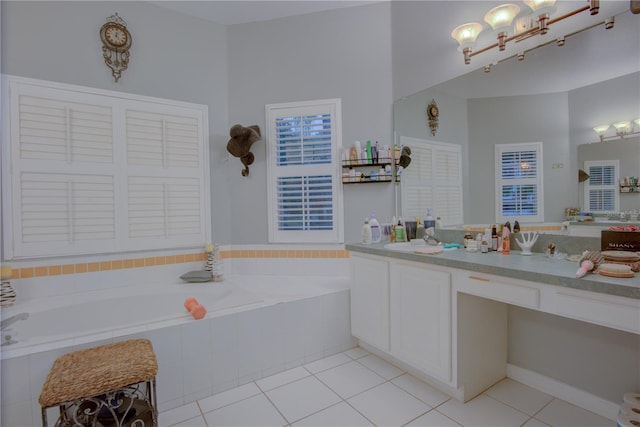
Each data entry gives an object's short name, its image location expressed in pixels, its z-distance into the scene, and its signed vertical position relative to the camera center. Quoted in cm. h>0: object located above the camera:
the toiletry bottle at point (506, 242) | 189 -23
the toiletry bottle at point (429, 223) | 246 -14
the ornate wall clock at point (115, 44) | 259 +144
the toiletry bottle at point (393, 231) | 258 -21
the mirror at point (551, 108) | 155 +58
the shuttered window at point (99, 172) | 233 +34
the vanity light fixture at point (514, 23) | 174 +112
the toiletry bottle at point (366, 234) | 262 -23
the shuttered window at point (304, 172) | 298 +36
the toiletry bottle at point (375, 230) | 262 -20
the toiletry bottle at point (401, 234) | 255 -23
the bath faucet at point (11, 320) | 191 -70
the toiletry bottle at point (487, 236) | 200 -21
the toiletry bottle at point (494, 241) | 199 -24
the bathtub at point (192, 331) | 161 -80
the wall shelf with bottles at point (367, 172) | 281 +33
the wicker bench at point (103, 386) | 132 -77
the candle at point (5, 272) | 221 -44
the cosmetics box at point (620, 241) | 148 -19
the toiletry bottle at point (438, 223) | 243 -14
